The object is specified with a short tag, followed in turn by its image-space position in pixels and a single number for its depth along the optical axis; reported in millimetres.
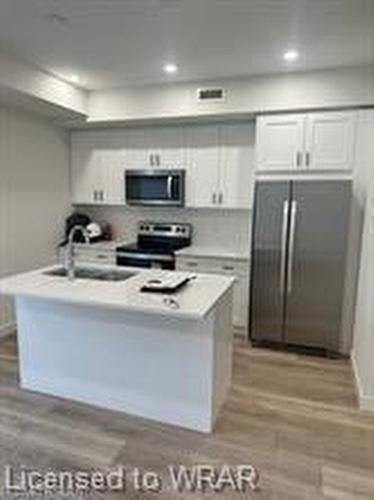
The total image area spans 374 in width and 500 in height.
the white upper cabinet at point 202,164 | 4402
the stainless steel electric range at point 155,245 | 4410
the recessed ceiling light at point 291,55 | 3166
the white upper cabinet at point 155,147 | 4543
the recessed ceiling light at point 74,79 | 3910
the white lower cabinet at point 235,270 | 4168
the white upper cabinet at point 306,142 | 3568
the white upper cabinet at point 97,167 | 4812
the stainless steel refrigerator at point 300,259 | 3566
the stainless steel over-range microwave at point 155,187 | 4449
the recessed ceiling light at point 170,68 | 3541
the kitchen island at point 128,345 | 2450
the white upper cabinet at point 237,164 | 4309
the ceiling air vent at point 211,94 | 3910
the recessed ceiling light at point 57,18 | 2580
